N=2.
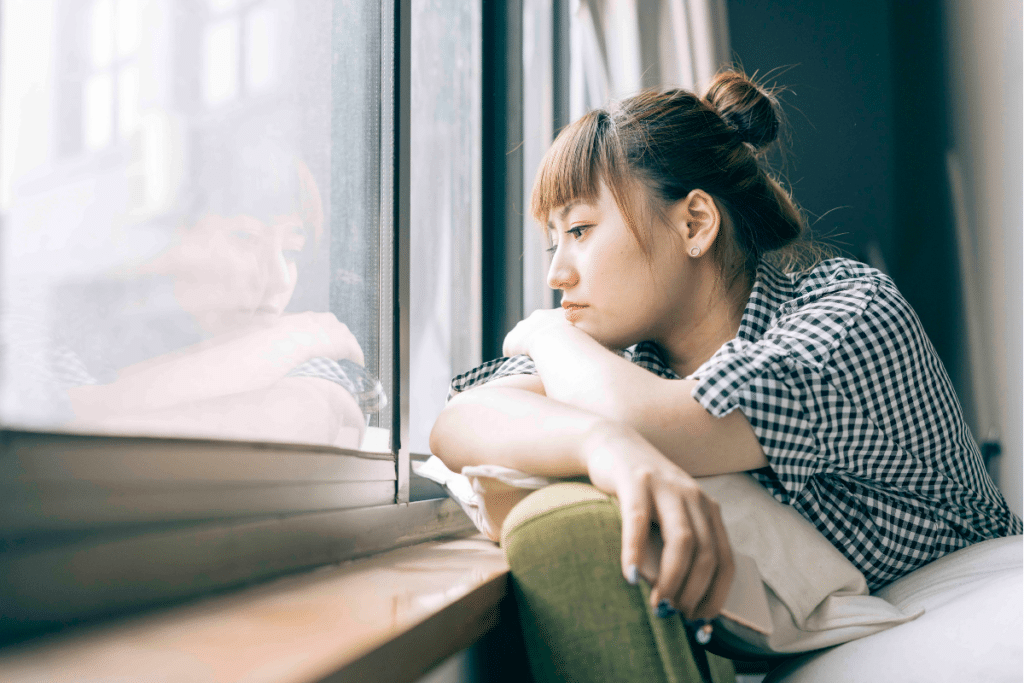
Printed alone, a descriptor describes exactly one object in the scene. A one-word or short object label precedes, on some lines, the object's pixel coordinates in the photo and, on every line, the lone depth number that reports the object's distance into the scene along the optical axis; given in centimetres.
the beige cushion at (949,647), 49
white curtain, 168
